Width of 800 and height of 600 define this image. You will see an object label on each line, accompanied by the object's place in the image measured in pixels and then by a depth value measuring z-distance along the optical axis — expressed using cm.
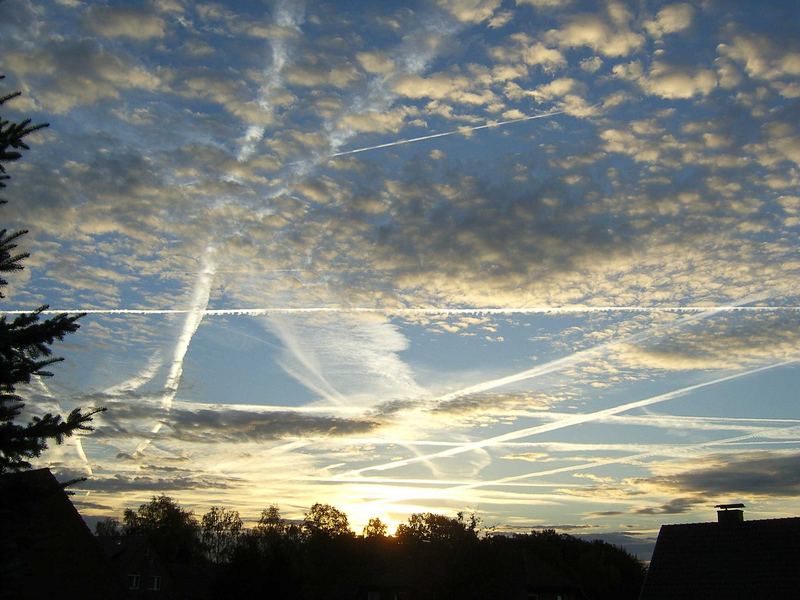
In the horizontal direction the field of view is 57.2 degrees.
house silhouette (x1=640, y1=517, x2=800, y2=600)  3478
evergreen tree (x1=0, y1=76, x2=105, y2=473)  1143
